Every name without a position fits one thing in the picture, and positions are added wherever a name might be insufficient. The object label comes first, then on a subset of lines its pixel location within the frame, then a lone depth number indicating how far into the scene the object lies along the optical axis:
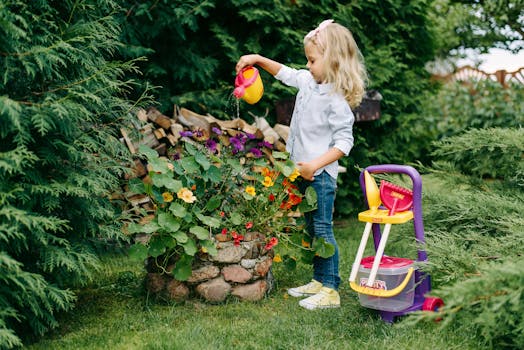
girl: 3.21
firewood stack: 4.38
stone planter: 3.17
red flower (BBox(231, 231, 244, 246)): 3.18
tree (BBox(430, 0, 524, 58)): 9.44
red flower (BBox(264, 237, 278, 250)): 3.31
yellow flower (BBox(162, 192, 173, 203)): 3.07
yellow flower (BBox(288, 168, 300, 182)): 3.27
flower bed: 3.03
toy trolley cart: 2.80
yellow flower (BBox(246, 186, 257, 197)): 3.24
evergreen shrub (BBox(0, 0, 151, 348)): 2.40
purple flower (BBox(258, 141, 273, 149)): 3.60
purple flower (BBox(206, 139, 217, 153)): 3.49
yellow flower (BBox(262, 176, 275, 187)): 3.28
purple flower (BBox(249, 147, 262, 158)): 3.44
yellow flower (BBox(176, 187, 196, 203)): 3.00
